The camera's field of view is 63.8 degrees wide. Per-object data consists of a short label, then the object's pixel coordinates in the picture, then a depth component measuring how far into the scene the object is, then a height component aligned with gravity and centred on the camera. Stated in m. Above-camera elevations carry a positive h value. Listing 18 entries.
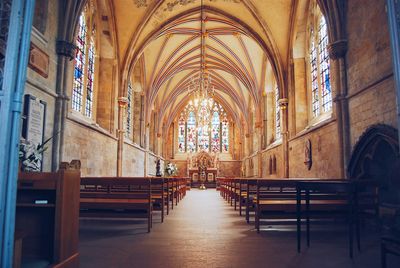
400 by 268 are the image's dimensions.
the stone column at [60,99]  8.06 +1.87
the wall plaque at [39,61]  6.92 +2.50
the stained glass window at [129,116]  17.06 +3.07
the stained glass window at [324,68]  10.12 +3.43
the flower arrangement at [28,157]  5.56 +0.28
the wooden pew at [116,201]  4.87 -0.44
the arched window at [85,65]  10.70 +3.75
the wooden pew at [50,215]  2.56 -0.36
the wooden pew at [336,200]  3.62 -0.40
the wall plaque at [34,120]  6.76 +1.15
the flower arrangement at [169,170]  19.50 +0.20
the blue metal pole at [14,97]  1.84 +0.44
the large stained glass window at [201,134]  30.02 +3.71
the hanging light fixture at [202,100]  14.27 +3.29
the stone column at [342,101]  7.76 +1.80
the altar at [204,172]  26.33 +0.12
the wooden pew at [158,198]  5.72 -0.48
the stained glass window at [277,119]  17.13 +2.94
